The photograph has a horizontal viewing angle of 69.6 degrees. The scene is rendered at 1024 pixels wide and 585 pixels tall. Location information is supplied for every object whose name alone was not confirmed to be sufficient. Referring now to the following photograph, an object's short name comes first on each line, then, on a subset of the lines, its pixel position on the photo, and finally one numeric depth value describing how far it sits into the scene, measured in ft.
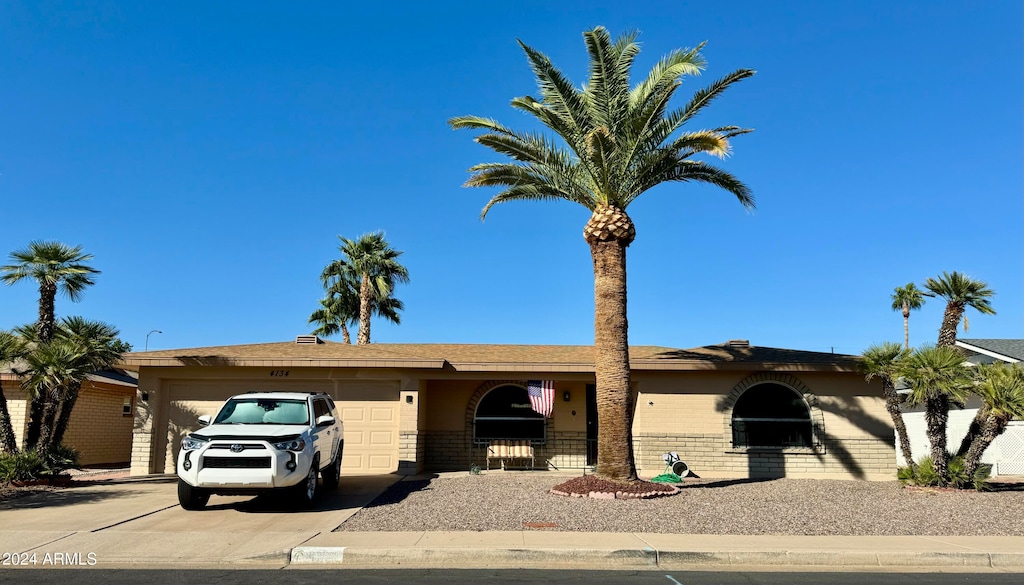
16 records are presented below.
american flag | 61.93
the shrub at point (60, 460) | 49.88
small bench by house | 60.85
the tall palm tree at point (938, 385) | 50.08
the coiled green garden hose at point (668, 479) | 52.13
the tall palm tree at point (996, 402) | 47.98
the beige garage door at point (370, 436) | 60.13
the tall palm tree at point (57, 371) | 49.75
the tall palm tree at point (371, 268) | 111.24
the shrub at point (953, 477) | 50.93
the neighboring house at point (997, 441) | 74.74
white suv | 35.99
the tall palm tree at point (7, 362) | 50.01
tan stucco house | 59.16
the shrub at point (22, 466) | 47.50
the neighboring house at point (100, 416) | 65.92
